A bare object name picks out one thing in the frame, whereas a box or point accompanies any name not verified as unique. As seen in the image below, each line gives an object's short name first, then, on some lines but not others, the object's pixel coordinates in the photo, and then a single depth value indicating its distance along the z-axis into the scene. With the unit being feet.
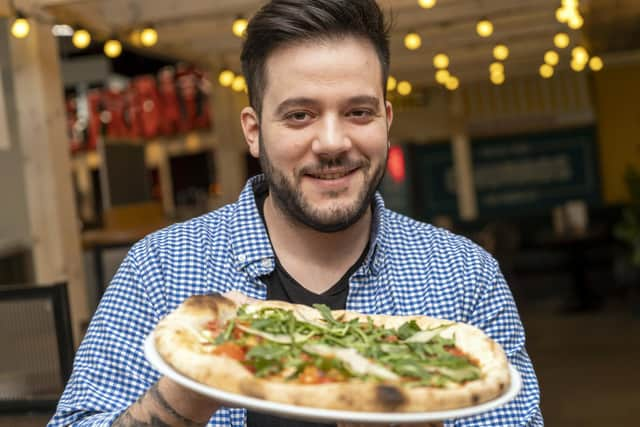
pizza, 3.71
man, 5.18
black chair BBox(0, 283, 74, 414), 9.84
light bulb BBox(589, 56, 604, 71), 38.00
